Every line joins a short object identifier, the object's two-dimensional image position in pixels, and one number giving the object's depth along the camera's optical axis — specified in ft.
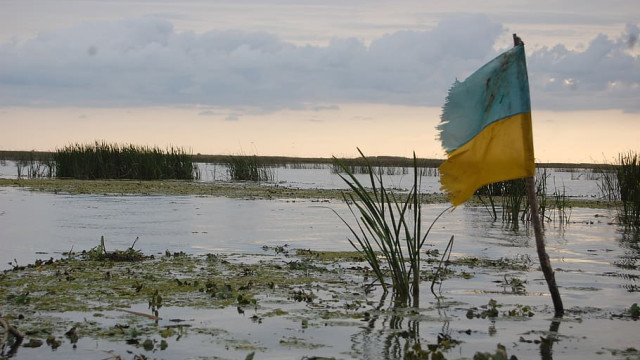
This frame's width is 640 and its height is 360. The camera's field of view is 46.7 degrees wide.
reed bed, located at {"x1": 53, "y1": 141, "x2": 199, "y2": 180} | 109.70
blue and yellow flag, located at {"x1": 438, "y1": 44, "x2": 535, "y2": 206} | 20.43
